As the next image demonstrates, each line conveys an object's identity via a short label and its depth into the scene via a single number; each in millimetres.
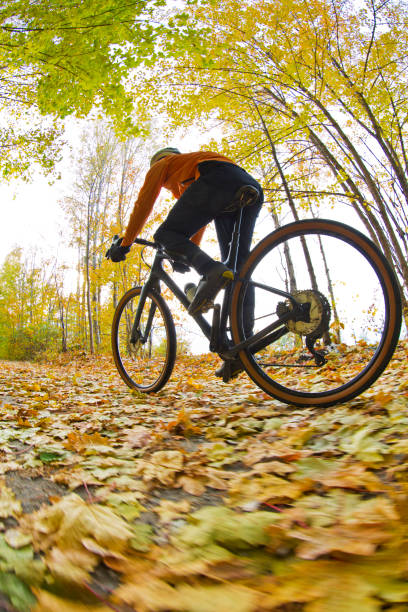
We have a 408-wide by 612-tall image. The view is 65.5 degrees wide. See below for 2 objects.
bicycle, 1680
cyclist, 2158
